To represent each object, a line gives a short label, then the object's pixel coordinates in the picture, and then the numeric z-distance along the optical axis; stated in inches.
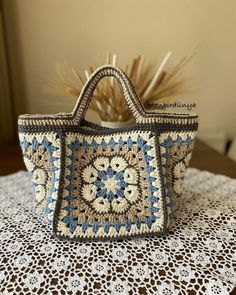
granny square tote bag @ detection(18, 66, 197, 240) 15.9
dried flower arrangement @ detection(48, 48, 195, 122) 24.6
